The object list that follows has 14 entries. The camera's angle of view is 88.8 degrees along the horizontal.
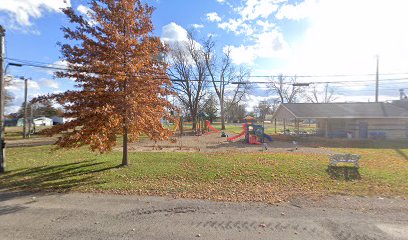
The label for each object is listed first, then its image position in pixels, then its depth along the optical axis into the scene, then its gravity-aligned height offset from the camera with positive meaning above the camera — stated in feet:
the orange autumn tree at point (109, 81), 25.77 +5.17
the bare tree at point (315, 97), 190.33 +22.56
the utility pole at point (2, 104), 30.58 +2.02
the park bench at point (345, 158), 29.45 -5.27
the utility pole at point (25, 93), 83.12 +9.89
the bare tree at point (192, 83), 129.29 +22.49
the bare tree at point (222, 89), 134.41 +21.42
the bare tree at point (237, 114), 278.99 +8.96
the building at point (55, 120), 255.09 -1.94
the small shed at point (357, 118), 71.72 +1.29
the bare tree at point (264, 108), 295.48 +18.81
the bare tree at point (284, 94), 185.18 +24.47
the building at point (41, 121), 233.68 -3.44
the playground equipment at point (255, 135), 64.35 -4.53
